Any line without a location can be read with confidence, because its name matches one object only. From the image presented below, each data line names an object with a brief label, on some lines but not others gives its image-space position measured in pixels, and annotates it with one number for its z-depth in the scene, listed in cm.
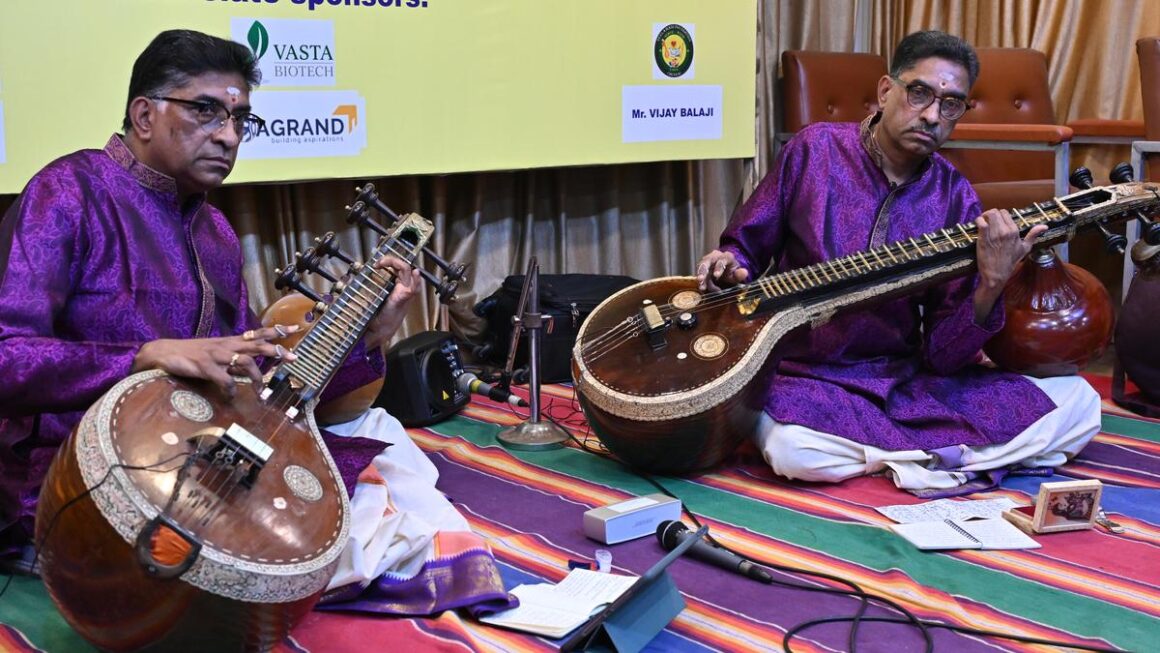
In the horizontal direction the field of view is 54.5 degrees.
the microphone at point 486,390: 338
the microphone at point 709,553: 236
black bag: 406
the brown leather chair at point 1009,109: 509
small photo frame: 257
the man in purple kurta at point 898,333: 290
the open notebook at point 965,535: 252
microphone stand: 333
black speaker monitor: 352
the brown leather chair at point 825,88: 496
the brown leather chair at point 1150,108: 399
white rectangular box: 254
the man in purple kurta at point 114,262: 196
